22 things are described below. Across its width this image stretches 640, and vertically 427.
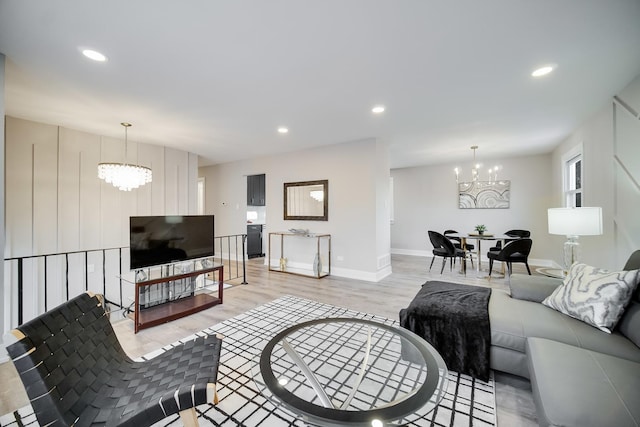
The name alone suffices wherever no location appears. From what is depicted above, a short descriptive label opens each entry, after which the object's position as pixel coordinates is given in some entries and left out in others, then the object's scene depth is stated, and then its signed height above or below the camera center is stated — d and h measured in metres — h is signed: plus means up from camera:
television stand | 2.79 -1.16
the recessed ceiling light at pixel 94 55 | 2.05 +1.33
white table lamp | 2.54 -0.11
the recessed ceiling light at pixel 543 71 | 2.32 +1.33
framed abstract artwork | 6.20 +0.49
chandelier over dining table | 6.19 +1.00
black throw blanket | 1.84 -0.86
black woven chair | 1.07 -0.85
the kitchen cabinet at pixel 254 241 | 7.02 -0.72
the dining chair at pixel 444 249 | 4.89 -0.68
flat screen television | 3.08 -0.31
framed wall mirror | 5.12 +0.30
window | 4.27 +0.64
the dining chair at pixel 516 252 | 4.29 -0.65
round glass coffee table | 1.07 -0.87
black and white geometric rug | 1.51 -1.22
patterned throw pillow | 1.67 -0.58
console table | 4.94 -0.83
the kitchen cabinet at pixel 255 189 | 7.01 +0.72
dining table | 4.74 -0.49
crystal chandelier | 3.52 +0.59
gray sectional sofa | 1.04 -0.79
